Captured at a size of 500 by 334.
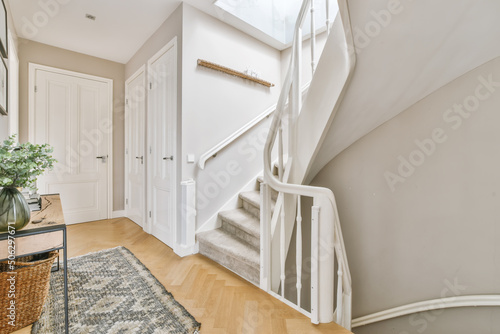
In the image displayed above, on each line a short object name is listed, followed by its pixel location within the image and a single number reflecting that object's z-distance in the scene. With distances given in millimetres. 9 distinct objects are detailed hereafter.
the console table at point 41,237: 1063
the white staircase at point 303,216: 1294
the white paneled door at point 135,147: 3104
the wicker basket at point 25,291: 1230
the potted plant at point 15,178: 1057
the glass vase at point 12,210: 1054
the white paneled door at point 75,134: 3070
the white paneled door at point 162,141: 2428
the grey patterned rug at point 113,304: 1349
